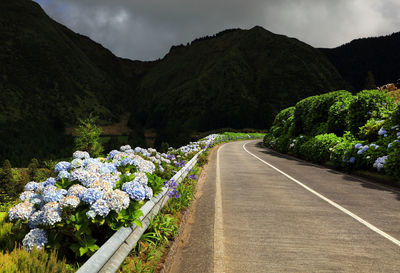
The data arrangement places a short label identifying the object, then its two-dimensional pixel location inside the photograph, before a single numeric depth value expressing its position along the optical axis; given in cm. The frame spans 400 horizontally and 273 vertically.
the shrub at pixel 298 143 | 1851
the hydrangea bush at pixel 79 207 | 290
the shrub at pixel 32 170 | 4009
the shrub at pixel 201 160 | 1386
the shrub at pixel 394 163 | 859
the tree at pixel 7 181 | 3475
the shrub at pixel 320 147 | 1402
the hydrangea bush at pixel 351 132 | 1007
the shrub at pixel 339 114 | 1518
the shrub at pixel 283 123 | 2467
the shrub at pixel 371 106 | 1275
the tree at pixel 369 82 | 6588
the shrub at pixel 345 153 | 1132
